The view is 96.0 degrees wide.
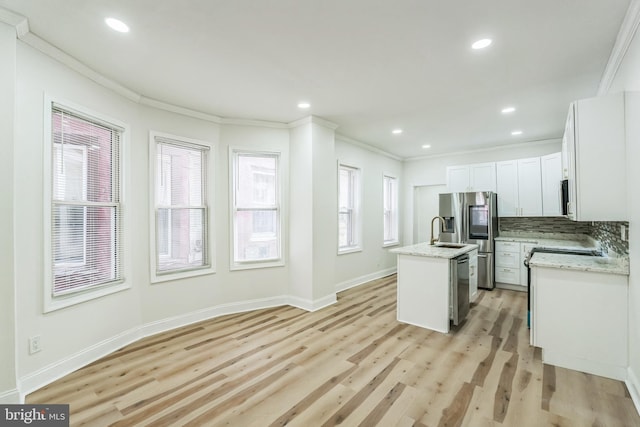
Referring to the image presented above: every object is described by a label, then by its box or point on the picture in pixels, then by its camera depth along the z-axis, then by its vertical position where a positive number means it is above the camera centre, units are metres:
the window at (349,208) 5.51 +0.16
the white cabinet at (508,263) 5.18 -0.86
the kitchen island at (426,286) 3.37 -0.85
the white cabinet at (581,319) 2.38 -0.91
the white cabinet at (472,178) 5.57 +0.77
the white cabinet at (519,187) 5.10 +0.52
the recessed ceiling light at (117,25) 2.02 +1.39
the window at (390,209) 6.72 +0.17
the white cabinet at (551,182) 4.82 +0.57
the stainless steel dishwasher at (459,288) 3.44 -0.90
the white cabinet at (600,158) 2.28 +0.46
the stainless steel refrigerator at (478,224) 5.27 -0.15
